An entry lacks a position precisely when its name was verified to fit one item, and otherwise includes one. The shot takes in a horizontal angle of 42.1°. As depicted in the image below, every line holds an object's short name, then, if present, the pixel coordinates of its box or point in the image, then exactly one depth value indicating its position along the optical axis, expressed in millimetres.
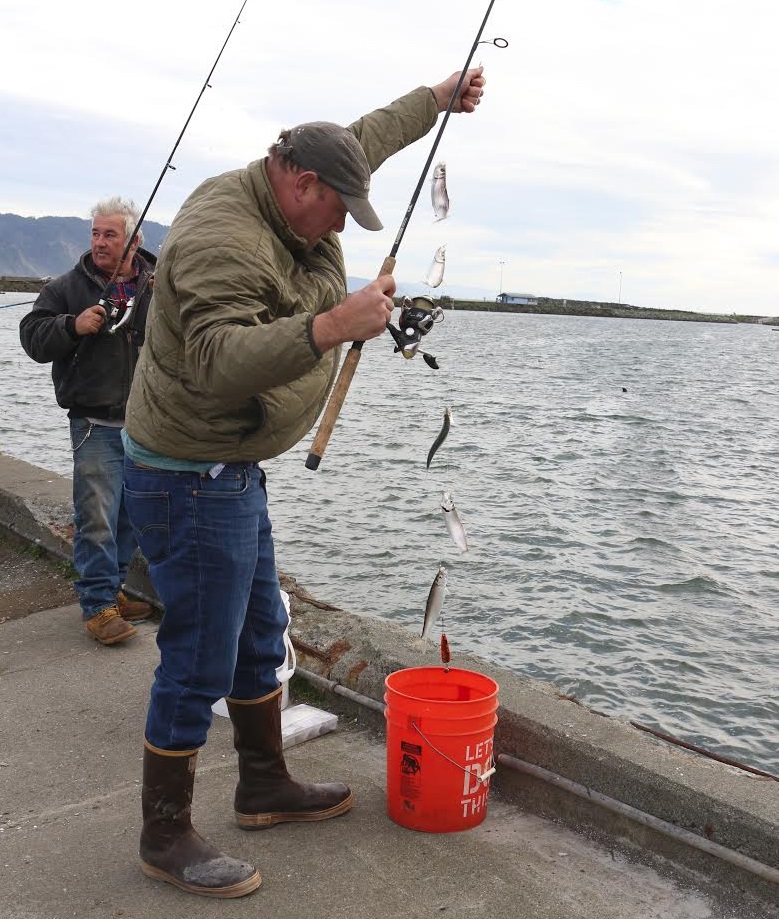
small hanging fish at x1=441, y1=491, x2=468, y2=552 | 3330
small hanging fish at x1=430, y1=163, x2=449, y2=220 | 3441
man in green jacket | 2568
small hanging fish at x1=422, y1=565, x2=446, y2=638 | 3718
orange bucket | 3385
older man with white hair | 5109
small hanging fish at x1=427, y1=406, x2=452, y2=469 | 3410
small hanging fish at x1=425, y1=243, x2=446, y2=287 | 3232
